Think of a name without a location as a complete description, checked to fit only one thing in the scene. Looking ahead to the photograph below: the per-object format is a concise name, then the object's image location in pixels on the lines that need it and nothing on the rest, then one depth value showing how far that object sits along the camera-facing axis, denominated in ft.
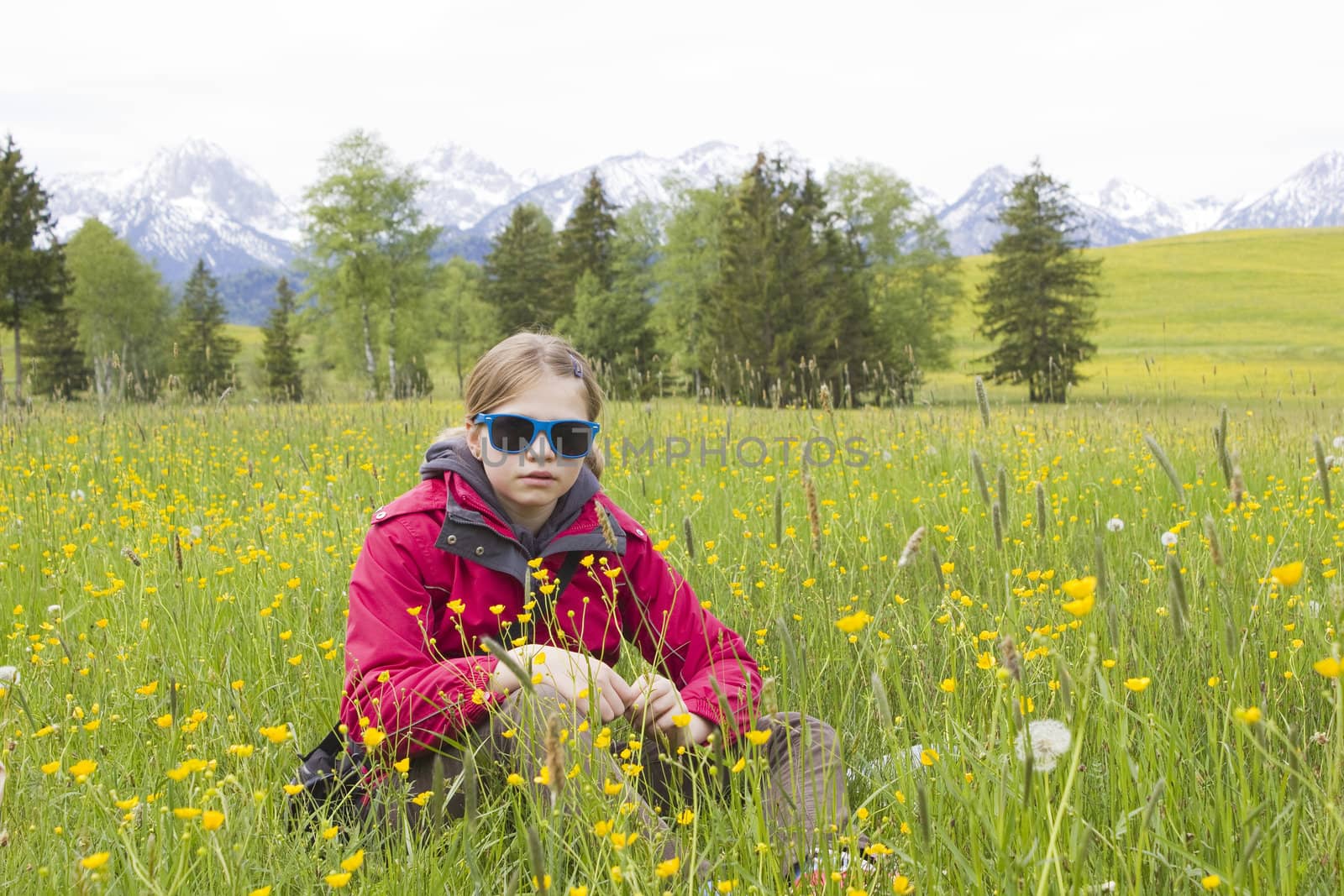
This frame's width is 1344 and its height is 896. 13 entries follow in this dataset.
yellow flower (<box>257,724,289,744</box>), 5.14
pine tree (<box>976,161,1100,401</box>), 113.70
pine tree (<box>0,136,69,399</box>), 117.29
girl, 6.39
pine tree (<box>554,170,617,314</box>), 140.36
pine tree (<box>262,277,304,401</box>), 181.06
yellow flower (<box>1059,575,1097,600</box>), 3.55
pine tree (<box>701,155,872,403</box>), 99.71
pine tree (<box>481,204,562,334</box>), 162.20
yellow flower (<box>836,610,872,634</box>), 4.13
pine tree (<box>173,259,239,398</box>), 180.65
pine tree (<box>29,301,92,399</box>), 150.71
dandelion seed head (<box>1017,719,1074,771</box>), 4.31
